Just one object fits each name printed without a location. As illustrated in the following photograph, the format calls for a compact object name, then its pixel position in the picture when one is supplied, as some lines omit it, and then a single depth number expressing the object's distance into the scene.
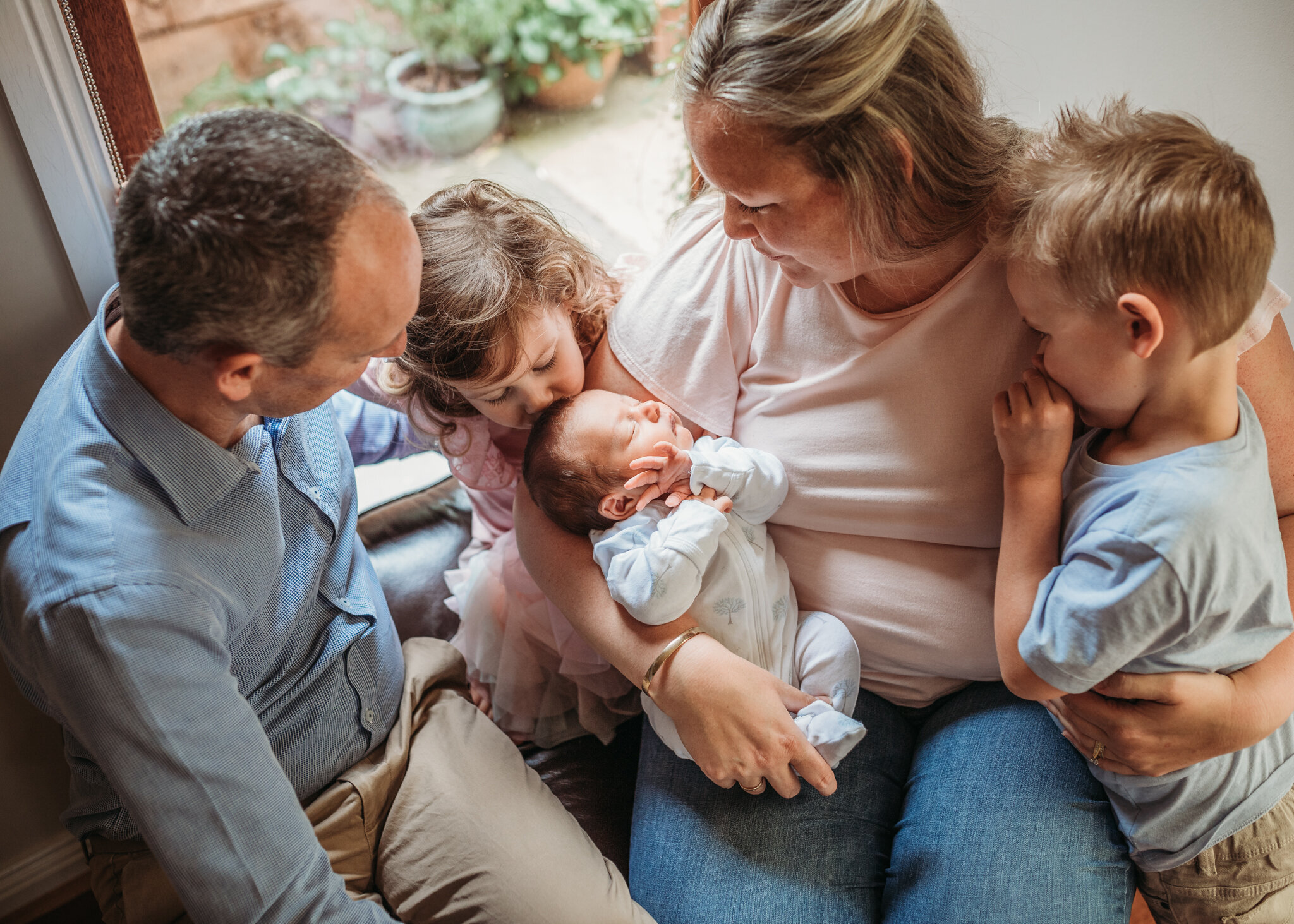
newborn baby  1.34
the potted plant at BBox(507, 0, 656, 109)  2.77
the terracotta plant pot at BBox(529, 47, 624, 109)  2.87
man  0.95
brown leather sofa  1.60
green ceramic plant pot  2.83
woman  1.12
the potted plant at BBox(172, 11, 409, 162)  2.54
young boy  1.00
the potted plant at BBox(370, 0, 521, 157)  2.79
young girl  1.37
